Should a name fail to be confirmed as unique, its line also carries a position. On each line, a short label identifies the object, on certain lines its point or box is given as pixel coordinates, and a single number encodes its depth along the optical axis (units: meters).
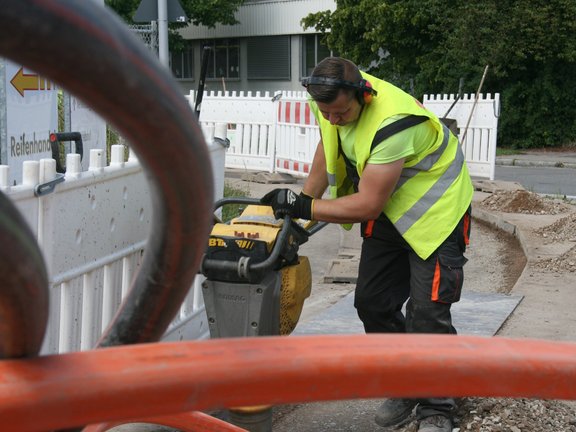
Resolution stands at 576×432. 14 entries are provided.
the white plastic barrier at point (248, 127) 15.07
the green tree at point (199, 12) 32.94
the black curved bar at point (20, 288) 0.90
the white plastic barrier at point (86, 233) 3.52
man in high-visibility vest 3.83
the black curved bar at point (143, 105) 0.77
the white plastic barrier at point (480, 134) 14.70
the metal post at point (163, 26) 9.75
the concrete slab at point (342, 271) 7.32
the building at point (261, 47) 34.89
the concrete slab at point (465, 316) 5.42
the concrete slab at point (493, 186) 12.34
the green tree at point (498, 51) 22.52
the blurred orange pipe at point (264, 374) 0.95
